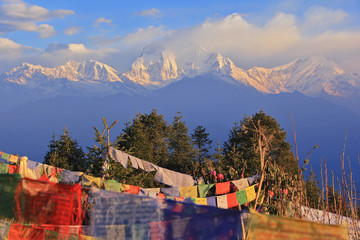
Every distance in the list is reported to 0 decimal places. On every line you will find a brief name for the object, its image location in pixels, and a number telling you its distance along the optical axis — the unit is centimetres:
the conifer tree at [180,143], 3494
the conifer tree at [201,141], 4197
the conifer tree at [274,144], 3256
